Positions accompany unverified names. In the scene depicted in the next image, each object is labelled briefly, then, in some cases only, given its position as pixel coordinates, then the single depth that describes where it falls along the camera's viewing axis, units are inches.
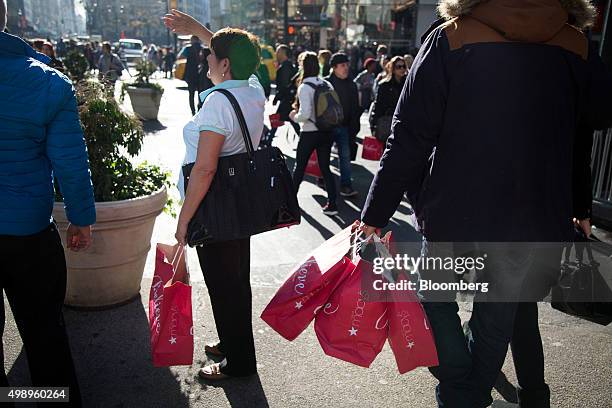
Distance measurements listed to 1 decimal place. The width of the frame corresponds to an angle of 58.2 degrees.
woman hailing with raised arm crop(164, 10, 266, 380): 100.2
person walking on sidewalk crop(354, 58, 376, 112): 450.0
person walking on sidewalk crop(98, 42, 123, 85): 681.6
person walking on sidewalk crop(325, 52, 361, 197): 260.1
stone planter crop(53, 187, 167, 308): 137.4
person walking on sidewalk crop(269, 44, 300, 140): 351.6
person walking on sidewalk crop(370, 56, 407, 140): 268.2
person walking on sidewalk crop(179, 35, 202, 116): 518.9
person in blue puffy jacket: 81.7
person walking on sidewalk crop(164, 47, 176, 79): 1222.3
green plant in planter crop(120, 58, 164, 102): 510.0
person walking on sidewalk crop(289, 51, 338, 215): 236.7
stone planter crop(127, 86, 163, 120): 506.0
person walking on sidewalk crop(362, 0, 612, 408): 77.8
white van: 1472.7
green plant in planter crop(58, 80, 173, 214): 140.9
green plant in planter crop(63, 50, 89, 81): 459.8
